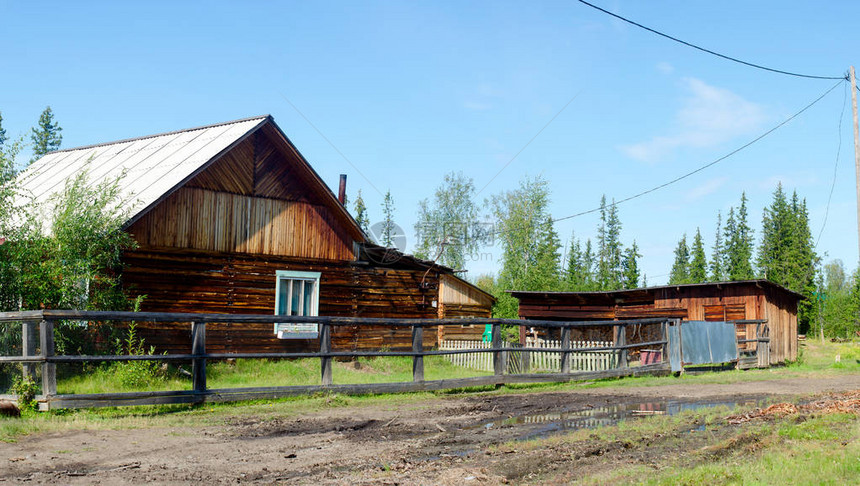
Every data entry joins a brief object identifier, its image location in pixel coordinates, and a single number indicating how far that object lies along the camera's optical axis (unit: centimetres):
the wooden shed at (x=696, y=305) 2889
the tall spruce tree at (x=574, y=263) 7617
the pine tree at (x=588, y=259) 10174
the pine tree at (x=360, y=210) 8006
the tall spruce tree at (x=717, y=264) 9241
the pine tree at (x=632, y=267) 8694
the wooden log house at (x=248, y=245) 1833
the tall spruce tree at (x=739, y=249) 8425
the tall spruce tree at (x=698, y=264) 8450
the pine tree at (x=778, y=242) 7856
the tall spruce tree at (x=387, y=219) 7976
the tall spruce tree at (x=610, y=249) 9588
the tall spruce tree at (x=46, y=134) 7388
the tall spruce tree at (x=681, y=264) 10258
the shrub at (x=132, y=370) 1198
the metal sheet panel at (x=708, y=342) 2028
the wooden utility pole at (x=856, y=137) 2523
